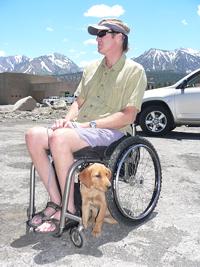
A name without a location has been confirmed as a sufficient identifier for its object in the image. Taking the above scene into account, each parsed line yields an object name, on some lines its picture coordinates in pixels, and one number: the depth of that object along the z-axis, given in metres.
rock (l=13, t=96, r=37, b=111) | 15.50
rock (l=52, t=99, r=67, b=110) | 14.00
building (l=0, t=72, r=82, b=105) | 54.62
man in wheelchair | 2.37
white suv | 7.23
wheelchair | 2.30
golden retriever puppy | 2.27
